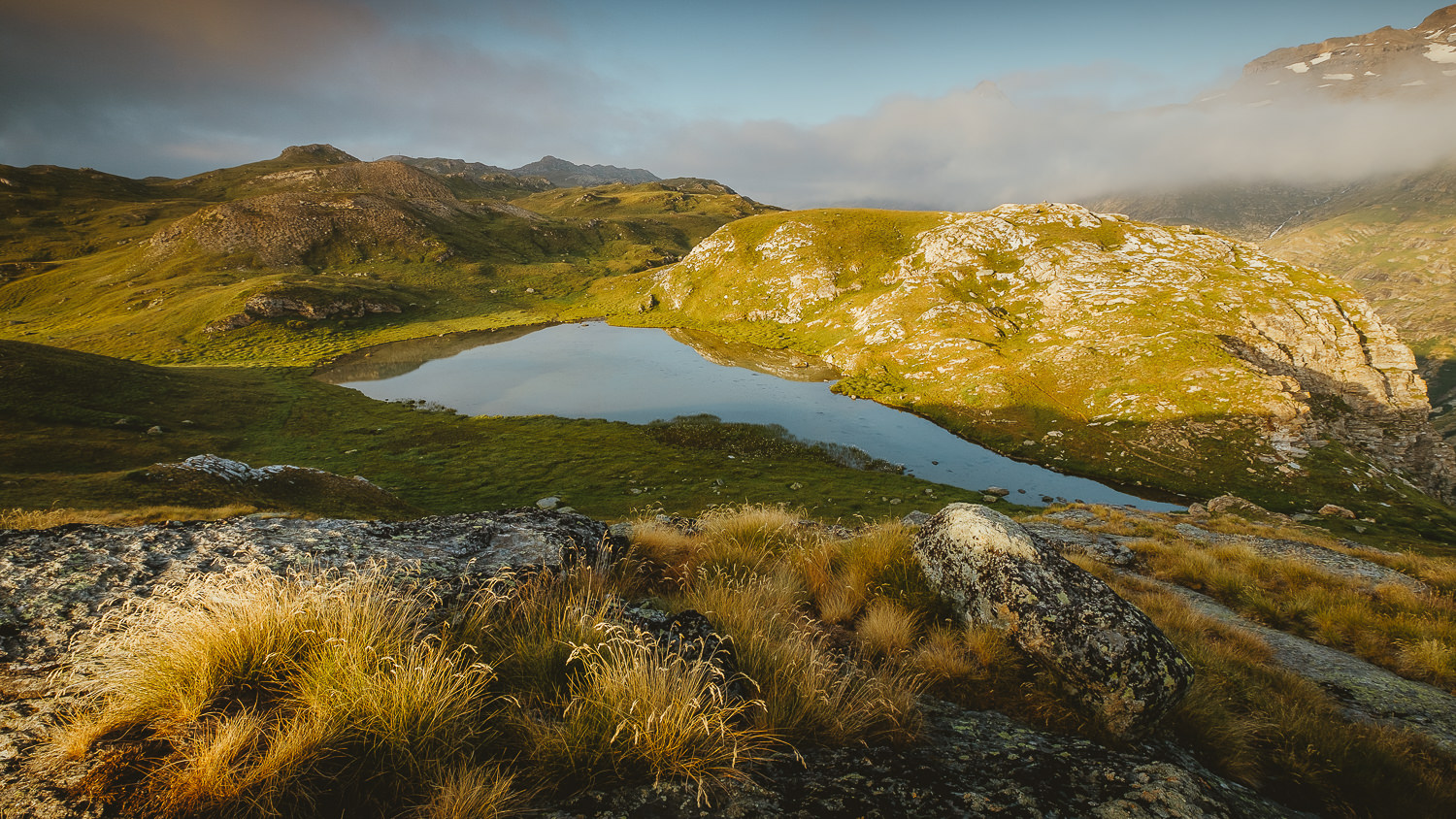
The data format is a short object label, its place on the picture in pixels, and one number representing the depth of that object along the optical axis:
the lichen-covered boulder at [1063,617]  4.96
